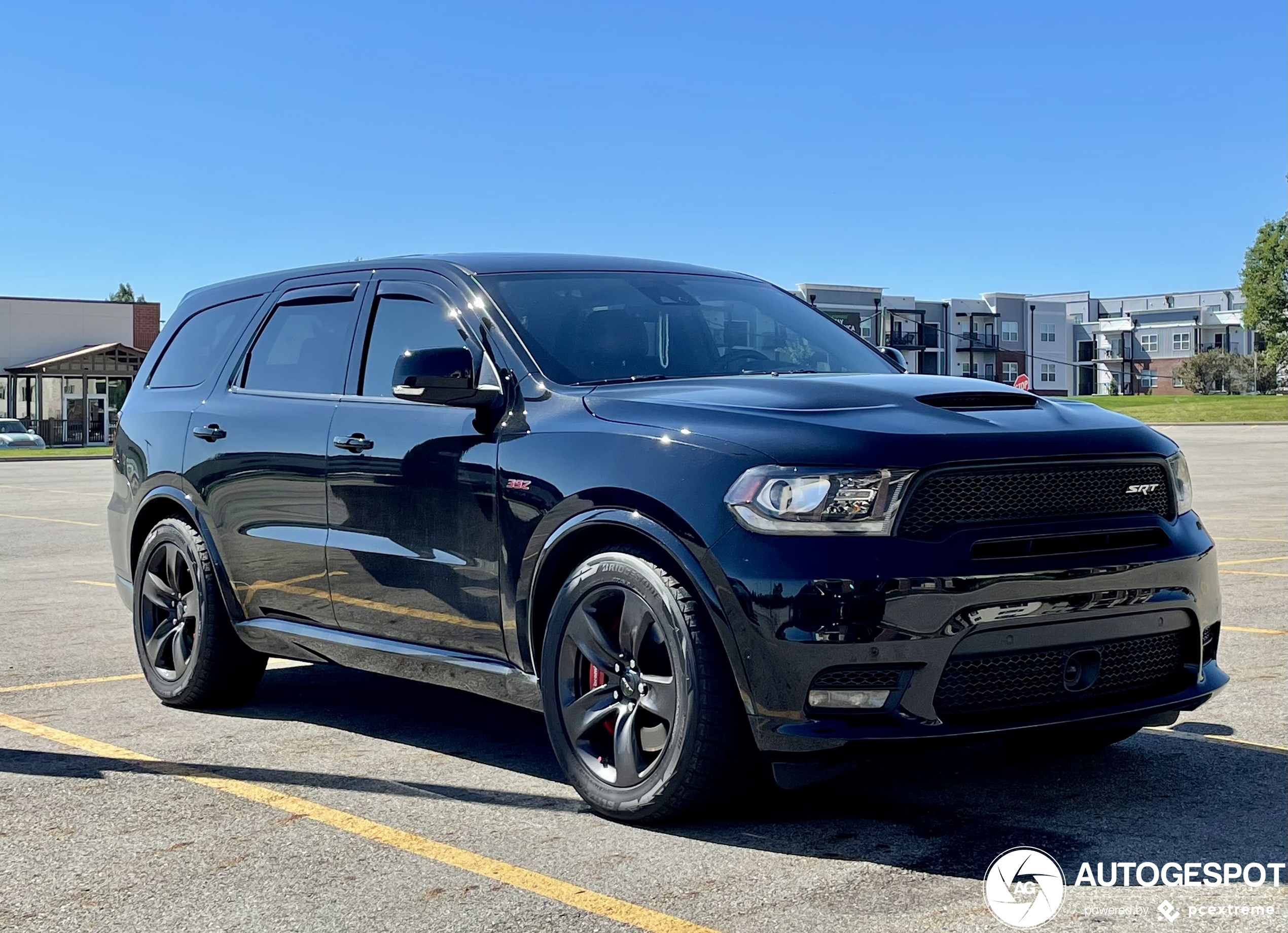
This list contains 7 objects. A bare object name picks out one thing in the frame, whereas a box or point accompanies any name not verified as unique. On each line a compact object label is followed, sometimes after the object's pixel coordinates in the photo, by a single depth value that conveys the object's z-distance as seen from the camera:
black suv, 4.17
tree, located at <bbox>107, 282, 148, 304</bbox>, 152.75
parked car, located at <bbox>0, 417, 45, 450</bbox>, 50.88
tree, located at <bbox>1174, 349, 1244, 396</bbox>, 112.69
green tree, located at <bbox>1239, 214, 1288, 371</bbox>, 91.88
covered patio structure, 59.28
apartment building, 116.75
